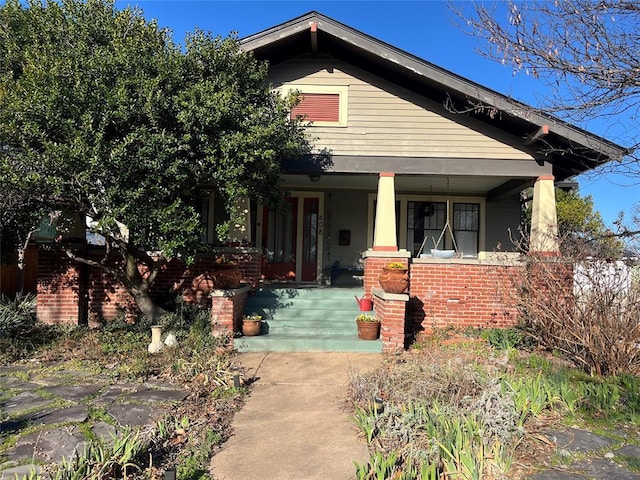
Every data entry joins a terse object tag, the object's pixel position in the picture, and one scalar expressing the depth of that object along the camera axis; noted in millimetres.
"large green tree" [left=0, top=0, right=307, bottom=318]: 5965
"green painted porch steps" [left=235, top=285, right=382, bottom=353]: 7238
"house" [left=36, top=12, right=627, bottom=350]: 8297
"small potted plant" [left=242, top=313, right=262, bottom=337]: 7516
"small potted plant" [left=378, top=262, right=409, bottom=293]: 7387
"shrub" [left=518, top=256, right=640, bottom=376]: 5223
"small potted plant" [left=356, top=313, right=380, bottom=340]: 7397
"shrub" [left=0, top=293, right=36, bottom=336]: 7109
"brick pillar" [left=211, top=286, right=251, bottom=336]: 7305
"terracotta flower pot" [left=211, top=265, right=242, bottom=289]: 7586
